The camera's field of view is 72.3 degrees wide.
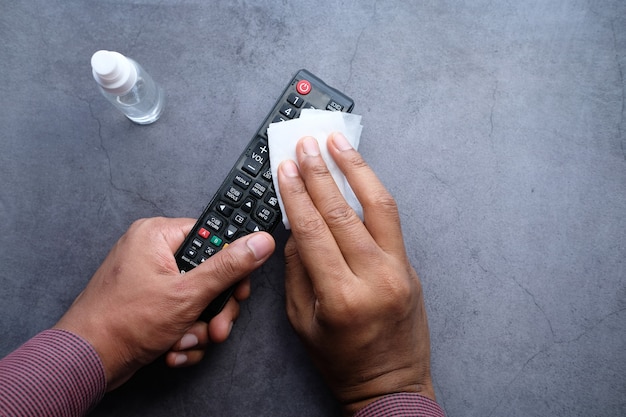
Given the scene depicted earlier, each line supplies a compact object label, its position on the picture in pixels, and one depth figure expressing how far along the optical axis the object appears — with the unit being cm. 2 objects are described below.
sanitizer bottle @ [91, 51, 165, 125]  53
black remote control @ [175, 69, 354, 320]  57
